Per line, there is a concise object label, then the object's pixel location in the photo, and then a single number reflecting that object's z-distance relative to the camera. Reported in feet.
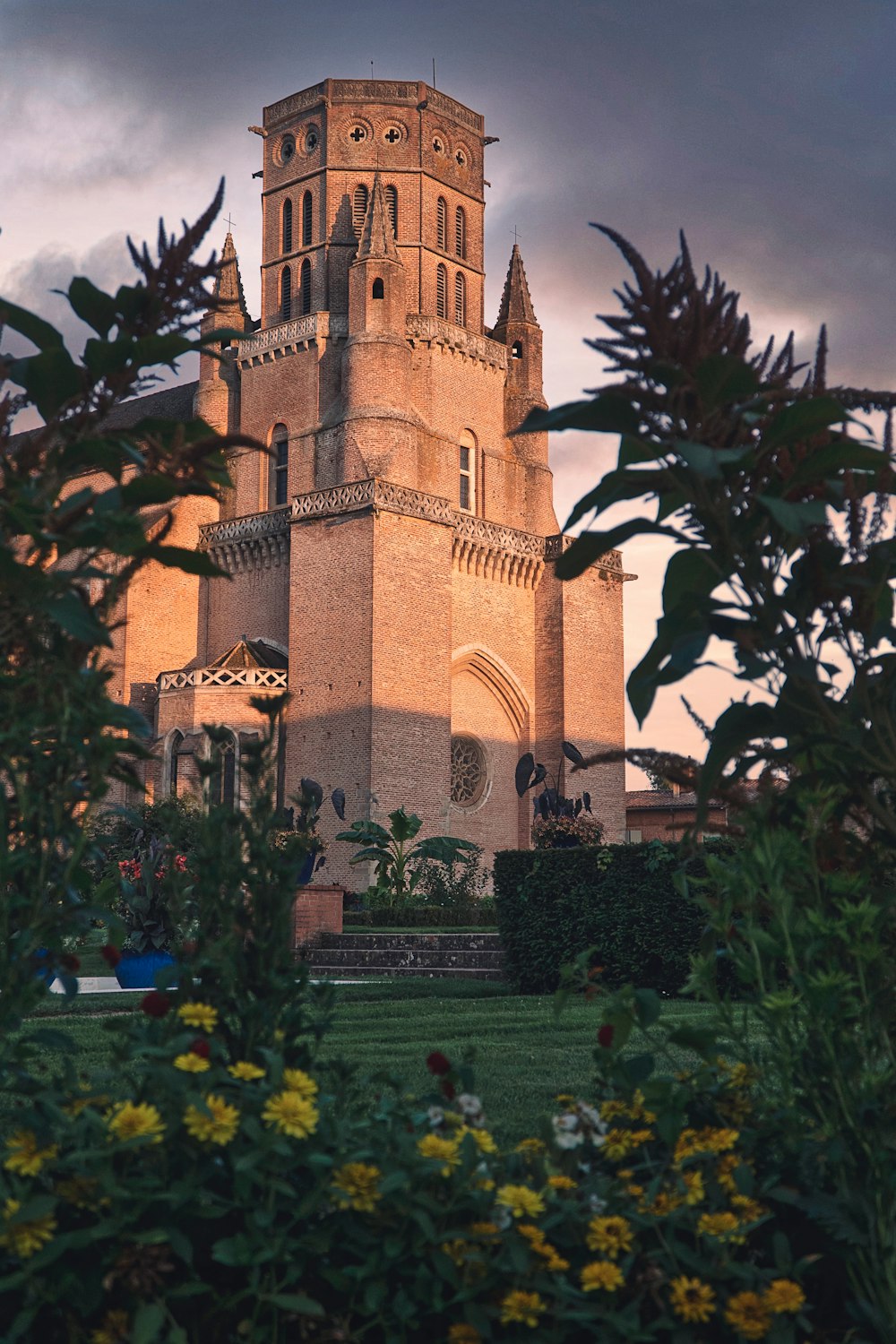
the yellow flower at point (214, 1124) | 7.61
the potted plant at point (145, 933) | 40.32
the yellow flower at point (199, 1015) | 8.50
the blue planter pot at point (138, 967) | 41.47
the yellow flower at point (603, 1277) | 7.73
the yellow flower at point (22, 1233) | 7.13
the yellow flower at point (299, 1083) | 8.01
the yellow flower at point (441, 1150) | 8.10
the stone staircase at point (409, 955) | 56.29
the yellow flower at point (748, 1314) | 7.79
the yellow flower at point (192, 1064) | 7.88
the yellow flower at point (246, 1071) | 8.14
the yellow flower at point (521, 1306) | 7.60
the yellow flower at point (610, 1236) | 8.02
